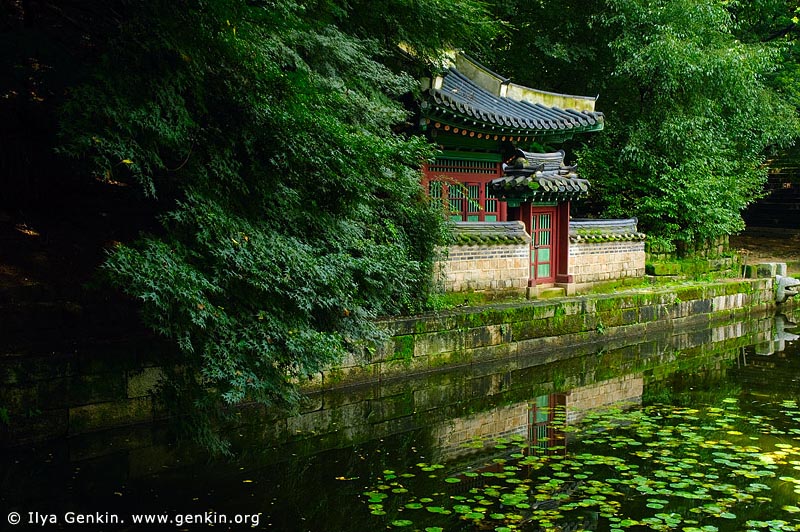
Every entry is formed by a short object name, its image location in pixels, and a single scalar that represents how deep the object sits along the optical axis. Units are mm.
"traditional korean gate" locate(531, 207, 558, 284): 15758
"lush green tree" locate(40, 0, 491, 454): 6859
